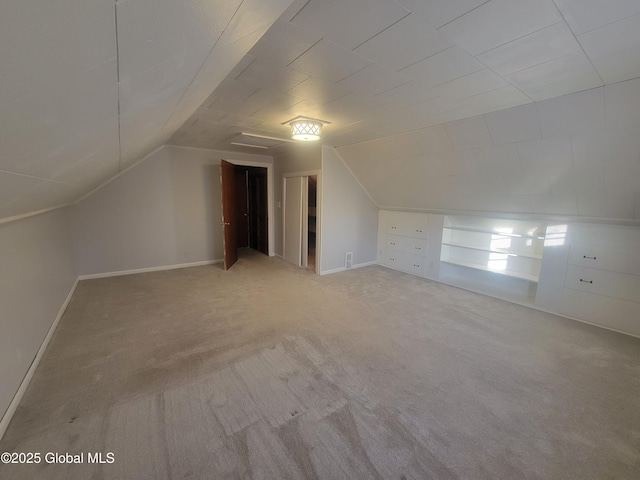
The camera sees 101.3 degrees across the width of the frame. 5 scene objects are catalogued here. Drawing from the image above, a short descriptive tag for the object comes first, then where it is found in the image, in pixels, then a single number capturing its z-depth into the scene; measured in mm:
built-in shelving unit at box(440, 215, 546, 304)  3588
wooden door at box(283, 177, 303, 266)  4934
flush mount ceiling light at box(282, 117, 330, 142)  2824
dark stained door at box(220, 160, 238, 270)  4551
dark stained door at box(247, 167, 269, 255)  6000
